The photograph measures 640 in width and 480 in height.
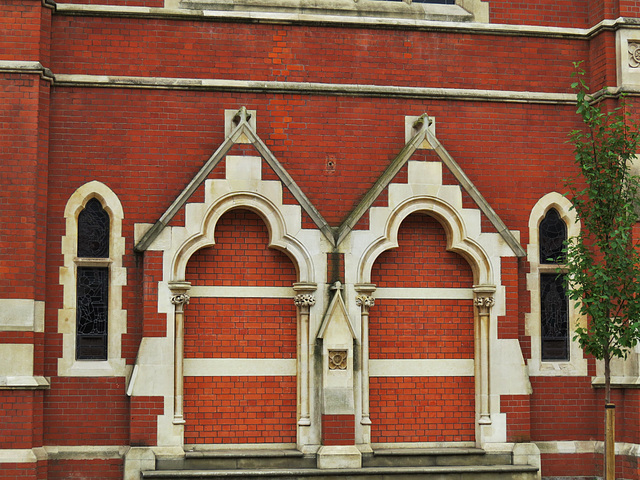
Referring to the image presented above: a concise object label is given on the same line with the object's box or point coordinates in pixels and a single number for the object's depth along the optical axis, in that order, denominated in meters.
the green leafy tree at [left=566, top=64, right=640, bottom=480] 12.52
